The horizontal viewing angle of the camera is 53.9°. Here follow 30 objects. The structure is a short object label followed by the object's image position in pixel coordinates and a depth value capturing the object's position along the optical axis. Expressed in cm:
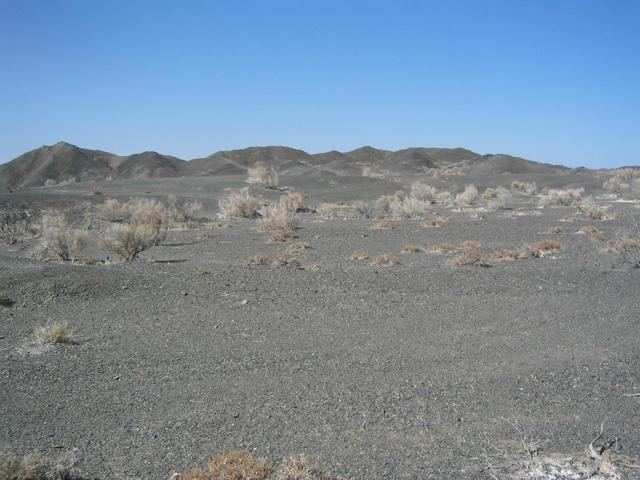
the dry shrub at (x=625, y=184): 4230
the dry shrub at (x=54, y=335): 951
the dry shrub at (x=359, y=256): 1834
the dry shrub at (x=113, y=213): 3183
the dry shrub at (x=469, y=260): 1639
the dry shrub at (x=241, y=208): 3475
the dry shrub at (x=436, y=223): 2672
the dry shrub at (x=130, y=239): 1891
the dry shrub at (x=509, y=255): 1773
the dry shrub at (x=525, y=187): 4890
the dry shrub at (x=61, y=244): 1969
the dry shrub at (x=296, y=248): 1980
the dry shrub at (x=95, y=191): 4053
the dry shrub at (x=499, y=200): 3528
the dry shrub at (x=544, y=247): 1855
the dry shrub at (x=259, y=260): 1739
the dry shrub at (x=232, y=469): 510
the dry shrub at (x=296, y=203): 3534
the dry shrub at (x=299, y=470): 512
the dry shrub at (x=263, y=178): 5097
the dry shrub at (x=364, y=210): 3418
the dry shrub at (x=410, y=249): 1958
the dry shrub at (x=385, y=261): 1697
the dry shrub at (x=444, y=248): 1950
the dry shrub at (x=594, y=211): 2884
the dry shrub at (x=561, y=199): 3847
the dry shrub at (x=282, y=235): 2269
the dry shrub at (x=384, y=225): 2593
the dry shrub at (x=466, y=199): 3919
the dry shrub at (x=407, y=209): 3209
